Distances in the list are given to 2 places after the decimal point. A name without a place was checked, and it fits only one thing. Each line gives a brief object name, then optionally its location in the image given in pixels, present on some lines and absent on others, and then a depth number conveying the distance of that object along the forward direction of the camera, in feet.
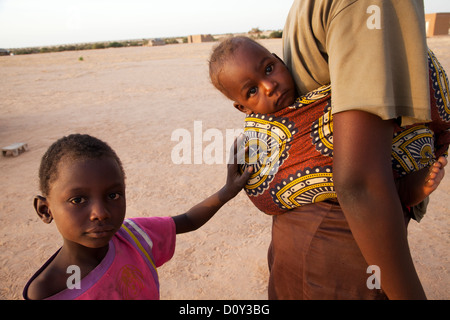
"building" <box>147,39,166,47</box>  147.84
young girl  4.07
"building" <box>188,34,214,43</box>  149.07
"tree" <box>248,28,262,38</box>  159.14
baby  3.77
